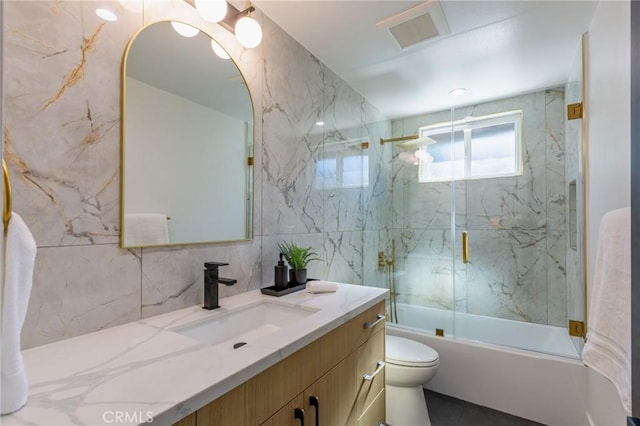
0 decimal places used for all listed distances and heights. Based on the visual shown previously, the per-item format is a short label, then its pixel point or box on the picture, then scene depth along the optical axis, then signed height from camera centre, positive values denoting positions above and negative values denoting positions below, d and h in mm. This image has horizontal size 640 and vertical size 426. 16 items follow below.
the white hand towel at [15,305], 543 -174
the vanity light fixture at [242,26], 1374 +896
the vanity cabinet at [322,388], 750 -566
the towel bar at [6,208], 529 +12
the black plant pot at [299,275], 1636 -337
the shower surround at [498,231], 2693 -158
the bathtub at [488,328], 2371 -1010
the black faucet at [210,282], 1212 -280
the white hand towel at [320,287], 1503 -373
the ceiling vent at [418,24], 1622 +1131
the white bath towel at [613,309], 778 -265
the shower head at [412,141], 3173 +818
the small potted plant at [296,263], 1639 -268
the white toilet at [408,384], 1794 -1058
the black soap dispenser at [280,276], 1521 -318
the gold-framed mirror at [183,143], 1075 +309
